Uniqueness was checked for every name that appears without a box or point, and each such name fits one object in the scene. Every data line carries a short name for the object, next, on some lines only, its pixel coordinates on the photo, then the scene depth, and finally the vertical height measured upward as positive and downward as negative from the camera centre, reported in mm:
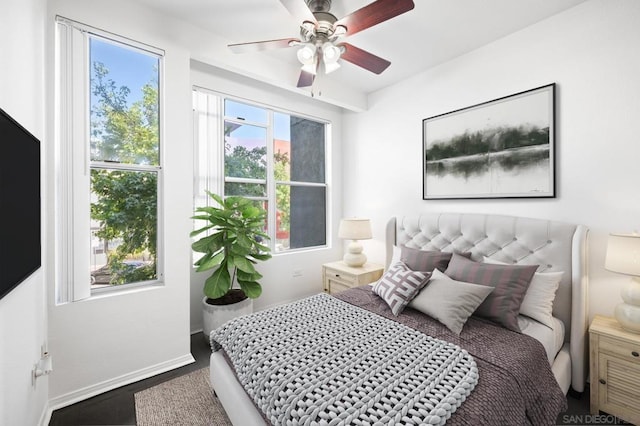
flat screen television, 1004 +34
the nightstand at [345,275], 3184 -758
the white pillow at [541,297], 1951 -614
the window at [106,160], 1922 +389
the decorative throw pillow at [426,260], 2496 -445
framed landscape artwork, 2285 +579
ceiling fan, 1592 +1175
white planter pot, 2590 -964
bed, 1220 -765
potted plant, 2578 -421
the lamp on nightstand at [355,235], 3344 -283
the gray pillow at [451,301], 1816 -616
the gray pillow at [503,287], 1861 -526
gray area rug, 1769 -1324
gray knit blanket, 1087 -757
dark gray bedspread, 1157 -797
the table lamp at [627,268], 1661 -346
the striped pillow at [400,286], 2086 -588
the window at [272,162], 3039 +616
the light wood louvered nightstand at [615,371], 1669 -993
